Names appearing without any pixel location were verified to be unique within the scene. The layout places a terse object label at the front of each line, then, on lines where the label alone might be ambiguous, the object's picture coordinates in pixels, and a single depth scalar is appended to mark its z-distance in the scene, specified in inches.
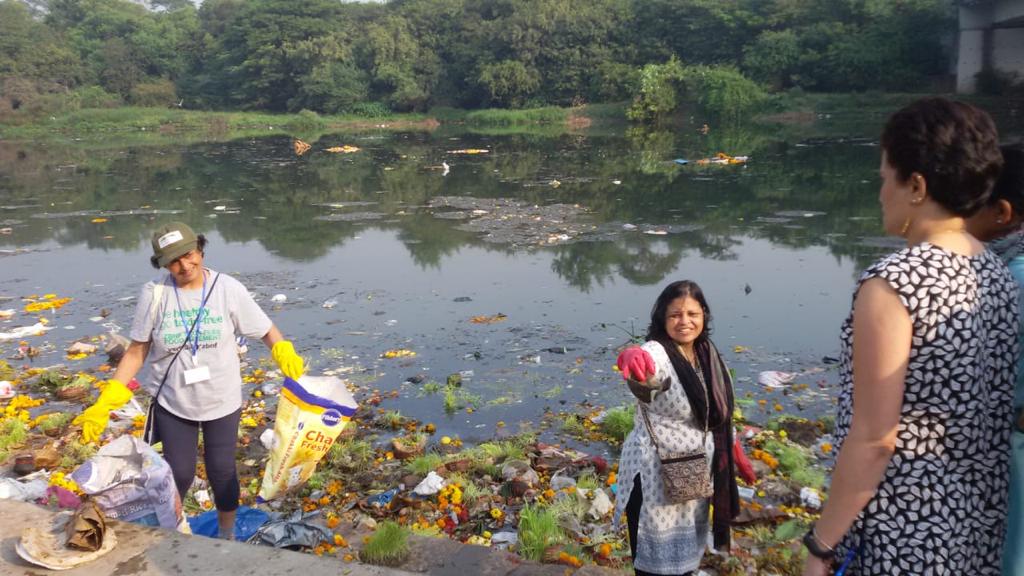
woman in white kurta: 104.9
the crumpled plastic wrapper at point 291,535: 127.5
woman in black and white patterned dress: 62.8
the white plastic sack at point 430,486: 155.6
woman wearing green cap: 132.7
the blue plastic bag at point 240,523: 142.0
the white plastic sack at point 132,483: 119.1
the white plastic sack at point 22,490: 150.9
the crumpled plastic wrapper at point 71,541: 105.7
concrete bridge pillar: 1219.9
